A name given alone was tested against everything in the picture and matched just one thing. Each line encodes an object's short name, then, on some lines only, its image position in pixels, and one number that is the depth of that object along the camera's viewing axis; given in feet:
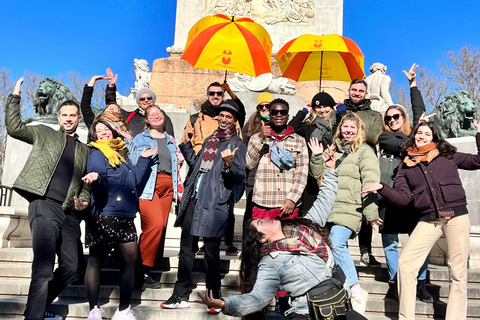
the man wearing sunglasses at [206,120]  19.64
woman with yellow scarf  14.60
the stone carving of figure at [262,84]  37.19
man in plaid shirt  15.80
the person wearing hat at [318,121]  18.49
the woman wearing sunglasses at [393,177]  16.70
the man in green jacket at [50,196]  13.84
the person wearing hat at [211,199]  15.64
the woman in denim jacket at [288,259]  10.75
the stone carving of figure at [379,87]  38.50
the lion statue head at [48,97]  31.07
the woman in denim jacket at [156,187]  17.06
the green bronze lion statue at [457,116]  30.63
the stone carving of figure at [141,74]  42.32
